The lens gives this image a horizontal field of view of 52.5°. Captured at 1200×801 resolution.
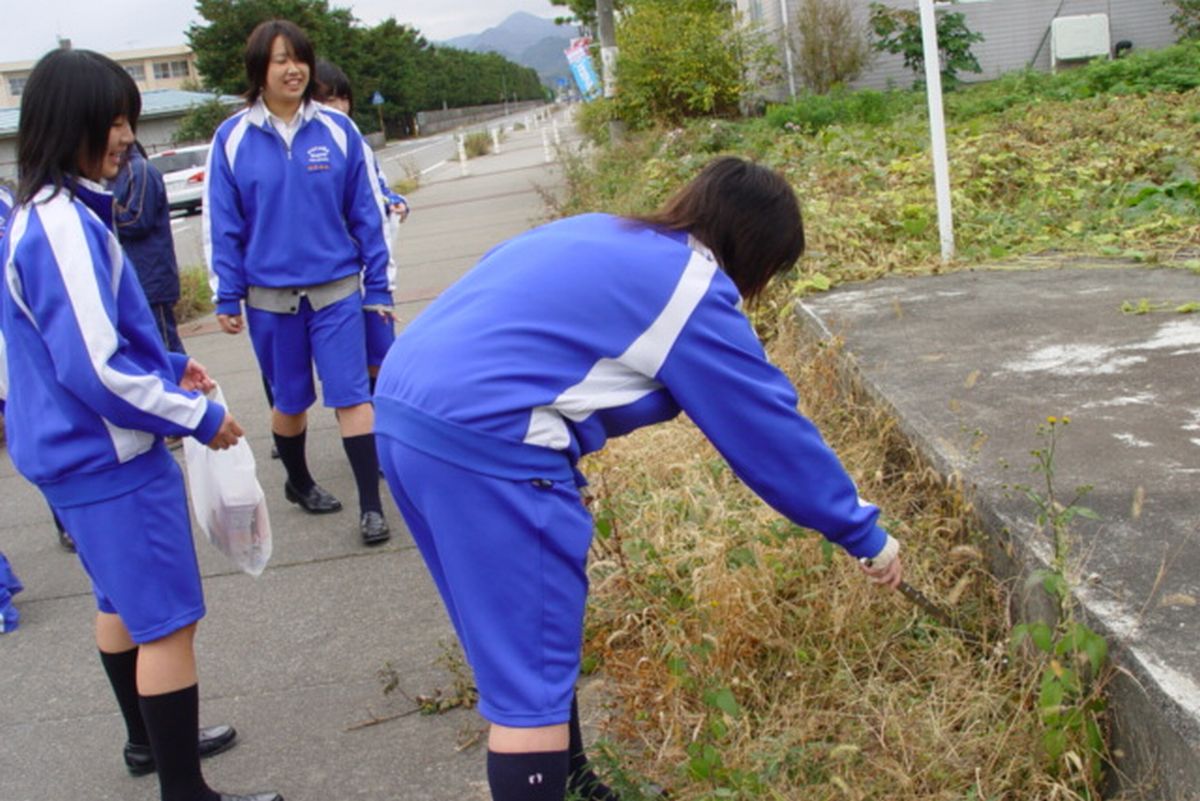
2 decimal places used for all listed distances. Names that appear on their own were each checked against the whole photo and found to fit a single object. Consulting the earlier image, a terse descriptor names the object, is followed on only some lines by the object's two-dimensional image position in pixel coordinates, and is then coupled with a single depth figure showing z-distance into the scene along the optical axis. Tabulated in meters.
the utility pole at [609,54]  19.89
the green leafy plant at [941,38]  16.38
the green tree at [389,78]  65.25
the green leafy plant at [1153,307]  4.75
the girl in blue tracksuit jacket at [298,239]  4.70
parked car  28.47
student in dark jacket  6.45
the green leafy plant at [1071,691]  2.37
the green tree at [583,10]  34.34
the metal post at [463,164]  26.37
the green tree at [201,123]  51.08
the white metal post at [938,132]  6.52
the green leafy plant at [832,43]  17.27
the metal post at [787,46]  18.38
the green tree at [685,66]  18.58
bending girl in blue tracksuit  2.17
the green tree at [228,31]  56.00
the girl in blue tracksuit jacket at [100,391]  2.62
